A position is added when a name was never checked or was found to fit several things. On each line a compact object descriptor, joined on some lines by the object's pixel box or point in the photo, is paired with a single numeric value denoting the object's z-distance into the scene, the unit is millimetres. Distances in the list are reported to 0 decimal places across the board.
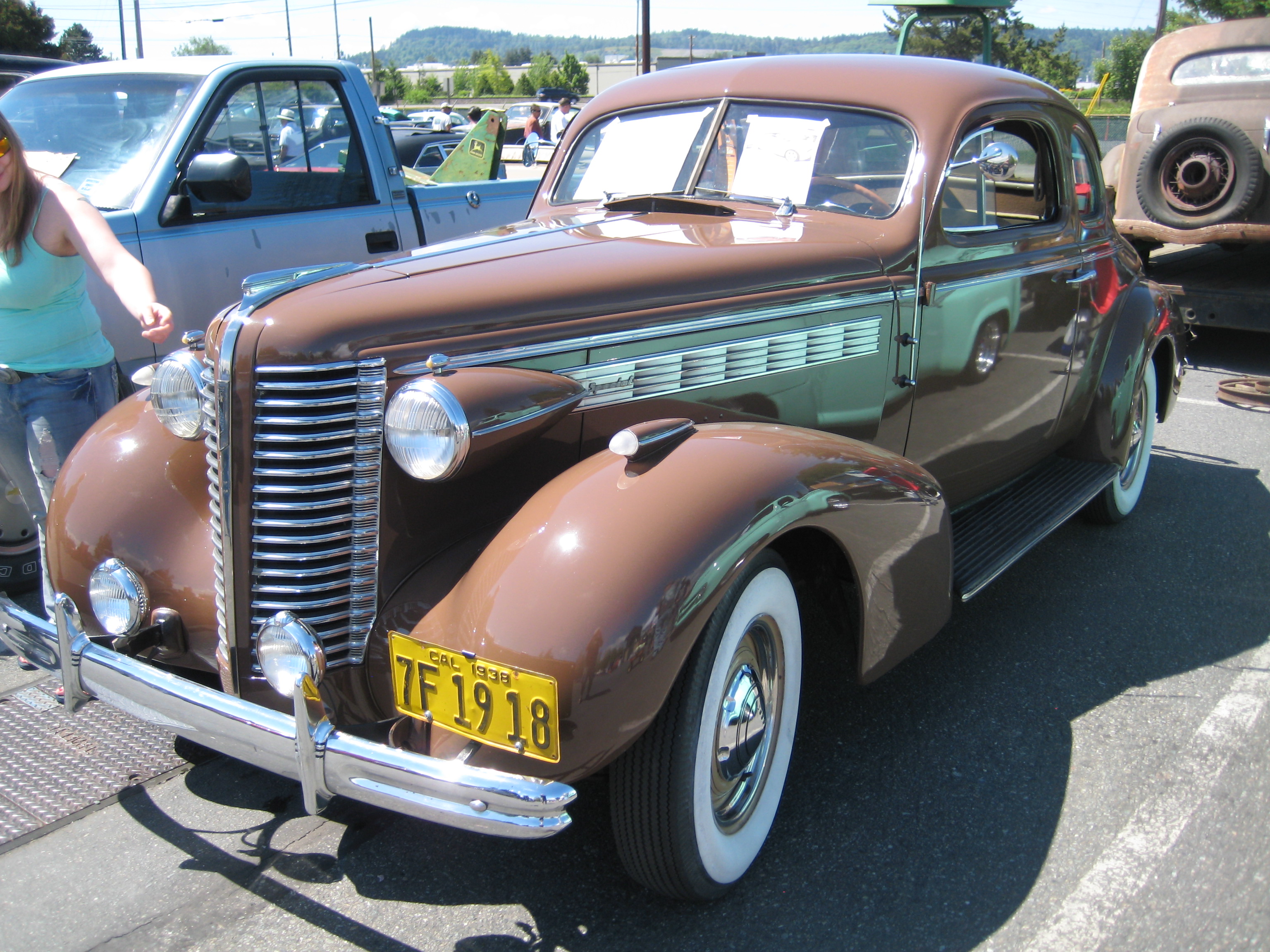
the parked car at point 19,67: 7191
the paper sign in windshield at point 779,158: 3248
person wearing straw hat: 5074
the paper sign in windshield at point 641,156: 3418
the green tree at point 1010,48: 55562
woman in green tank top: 2922
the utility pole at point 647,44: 25531
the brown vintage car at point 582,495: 1912
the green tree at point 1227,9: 25312
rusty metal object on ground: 6441
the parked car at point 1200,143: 7371
